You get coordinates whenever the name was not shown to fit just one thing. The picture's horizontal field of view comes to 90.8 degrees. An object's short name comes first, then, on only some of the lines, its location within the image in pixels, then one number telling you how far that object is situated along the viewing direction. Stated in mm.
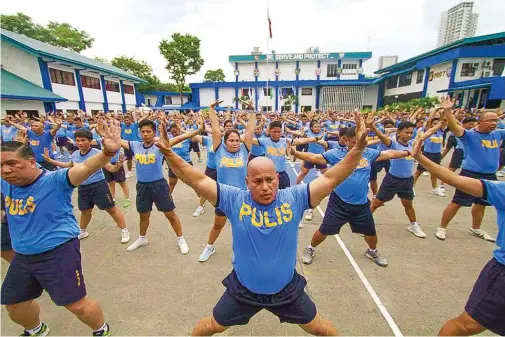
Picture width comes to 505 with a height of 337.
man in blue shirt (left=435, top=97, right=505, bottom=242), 4477
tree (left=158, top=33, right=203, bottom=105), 39500
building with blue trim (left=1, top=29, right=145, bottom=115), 18422
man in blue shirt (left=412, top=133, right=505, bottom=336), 2047
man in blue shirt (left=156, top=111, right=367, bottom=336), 2076
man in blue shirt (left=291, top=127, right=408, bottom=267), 3730
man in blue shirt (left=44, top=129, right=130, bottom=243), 4547
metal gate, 39406
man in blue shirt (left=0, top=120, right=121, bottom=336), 2338
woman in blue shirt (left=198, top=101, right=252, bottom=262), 4285
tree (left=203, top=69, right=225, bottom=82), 56000
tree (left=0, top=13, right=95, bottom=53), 31938
